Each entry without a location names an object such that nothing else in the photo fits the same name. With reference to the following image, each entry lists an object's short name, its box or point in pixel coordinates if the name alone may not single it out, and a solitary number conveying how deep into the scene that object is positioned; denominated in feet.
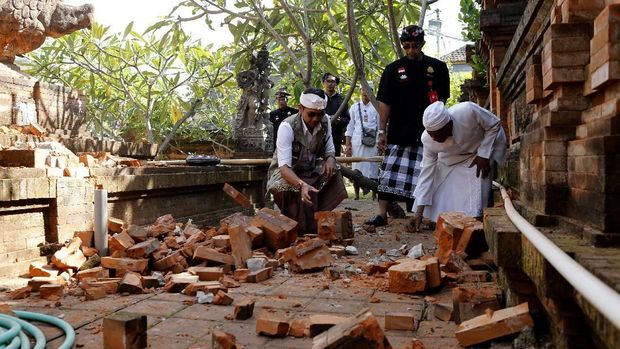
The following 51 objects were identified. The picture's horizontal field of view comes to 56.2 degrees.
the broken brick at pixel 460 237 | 11.80
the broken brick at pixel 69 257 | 12.49
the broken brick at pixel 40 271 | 11.94
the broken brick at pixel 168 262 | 12.90
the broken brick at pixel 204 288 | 10.61
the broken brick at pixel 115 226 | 15.16
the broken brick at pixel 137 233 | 14.44
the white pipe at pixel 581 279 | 3.40
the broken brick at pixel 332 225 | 16.29
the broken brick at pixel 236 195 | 18.74
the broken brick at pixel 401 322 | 8.39
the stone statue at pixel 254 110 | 30.81
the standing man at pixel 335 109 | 29.69
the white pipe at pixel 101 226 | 13.88
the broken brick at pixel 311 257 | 13.09
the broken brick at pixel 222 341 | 7.28
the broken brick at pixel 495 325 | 7.12
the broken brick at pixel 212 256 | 13.29
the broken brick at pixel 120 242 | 13.56
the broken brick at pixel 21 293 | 10.56
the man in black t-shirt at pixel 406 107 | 19.65
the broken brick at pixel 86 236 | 13.93
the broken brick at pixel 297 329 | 8.18
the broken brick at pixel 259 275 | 12.16
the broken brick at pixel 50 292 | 10.51
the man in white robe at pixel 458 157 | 15.60
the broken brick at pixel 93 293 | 10.46
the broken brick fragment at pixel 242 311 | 9.07
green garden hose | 7.49
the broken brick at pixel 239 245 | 13.31
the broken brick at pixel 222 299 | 10.07
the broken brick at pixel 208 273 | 12.08
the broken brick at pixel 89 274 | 12.03
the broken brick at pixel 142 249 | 13.28
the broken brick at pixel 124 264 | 12.60
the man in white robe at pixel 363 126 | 30.45
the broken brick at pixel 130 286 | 10.93
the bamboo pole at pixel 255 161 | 23.83
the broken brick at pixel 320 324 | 7.93
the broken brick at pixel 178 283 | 11.10
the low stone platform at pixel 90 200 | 12.55
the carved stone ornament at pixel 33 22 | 24.49
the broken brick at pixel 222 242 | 14.43
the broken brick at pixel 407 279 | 10.55
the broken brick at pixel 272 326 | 8.09
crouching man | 17.58
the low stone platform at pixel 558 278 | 4.72
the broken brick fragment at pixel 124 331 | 7.40
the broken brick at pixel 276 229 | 14.94
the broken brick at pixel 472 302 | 8.39
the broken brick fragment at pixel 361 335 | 6.27
